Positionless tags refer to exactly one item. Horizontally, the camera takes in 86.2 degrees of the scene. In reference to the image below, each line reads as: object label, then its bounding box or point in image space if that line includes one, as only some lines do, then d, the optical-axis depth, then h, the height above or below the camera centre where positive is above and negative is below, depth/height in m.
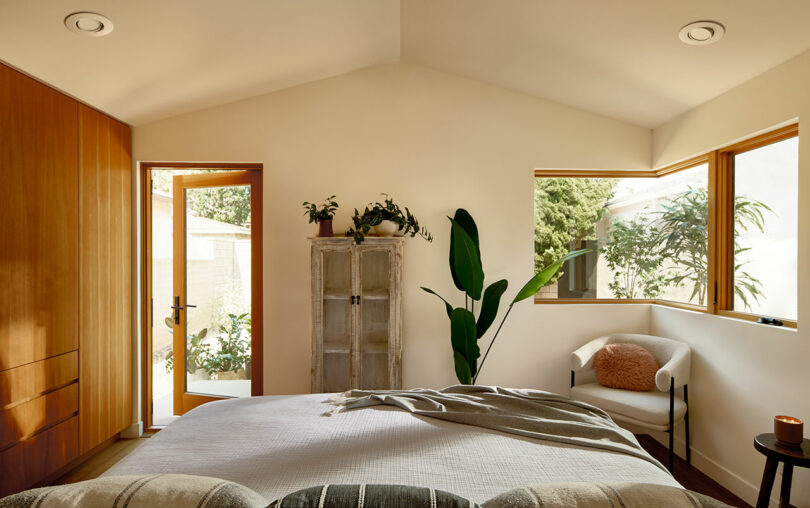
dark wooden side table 1.79 -0.87
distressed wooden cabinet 3.03 -0.44
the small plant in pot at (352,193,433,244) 3.03 +0.23
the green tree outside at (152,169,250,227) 3.46 +0.40
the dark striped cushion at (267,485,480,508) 0.80 -0.46
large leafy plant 2.94 -0.30
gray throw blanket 1.69 -0.70
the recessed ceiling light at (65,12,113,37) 2.03 +1.11
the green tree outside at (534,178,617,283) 3.52 +0.33
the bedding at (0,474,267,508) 0.80 -0.46
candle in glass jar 1.86 -0.78
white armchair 2.56 -0.93
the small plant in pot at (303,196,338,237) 3.09 +0.26
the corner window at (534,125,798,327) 2.36 +0.14
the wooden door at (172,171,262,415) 3.46 -0.46
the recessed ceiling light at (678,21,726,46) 2.06 +1.07
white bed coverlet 1.35 -0.70
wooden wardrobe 2.23 -0.16
